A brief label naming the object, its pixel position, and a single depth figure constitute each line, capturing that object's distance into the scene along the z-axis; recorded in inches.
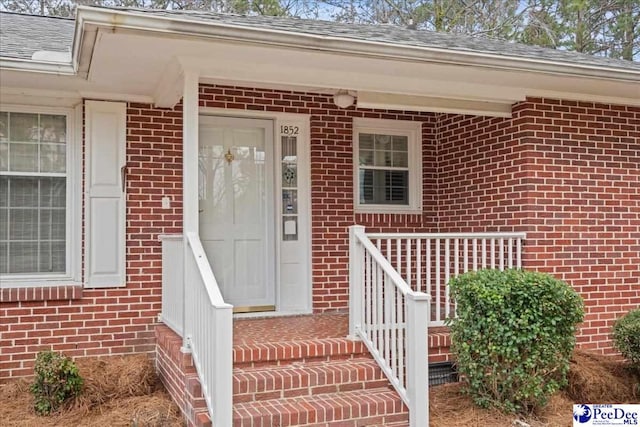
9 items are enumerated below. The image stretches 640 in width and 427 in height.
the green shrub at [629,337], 211.2
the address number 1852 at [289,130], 252.7
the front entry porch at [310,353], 157.7
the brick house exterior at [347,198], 214.8
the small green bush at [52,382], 183.9
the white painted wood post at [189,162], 180.2
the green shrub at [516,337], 173.9
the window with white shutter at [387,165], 268.5
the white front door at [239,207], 242.5
